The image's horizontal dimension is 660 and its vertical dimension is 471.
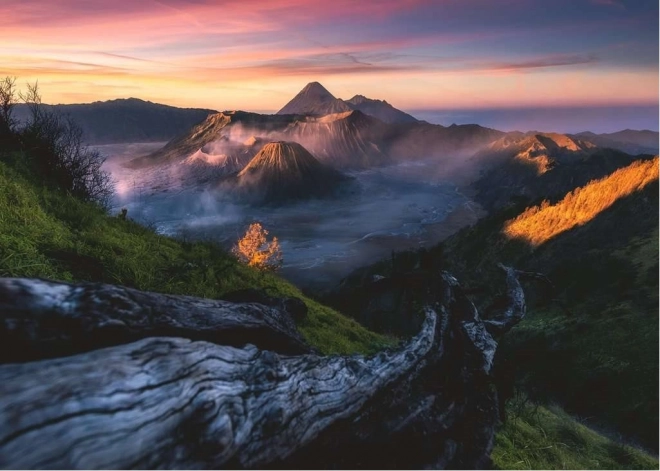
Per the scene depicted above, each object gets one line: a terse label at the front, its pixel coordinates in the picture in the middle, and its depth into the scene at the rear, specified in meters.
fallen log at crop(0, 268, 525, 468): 2.32
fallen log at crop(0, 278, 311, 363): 2.58
